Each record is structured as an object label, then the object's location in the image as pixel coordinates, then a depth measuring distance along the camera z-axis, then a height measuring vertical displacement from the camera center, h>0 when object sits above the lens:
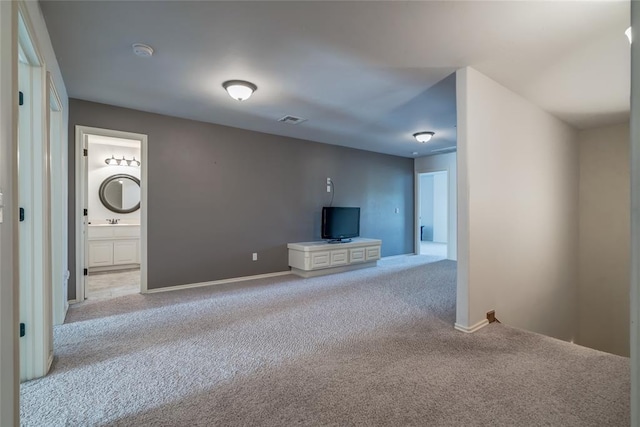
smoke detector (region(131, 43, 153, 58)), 2.41 +1.35
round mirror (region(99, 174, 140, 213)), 5.99 +0.40
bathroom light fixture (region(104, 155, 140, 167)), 6.01 +1.05
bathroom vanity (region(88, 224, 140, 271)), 5.42 -0.63
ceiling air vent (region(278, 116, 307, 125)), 4.28 +1.36
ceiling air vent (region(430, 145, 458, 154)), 6.41 +1.38
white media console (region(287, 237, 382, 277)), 5.00 -0.78
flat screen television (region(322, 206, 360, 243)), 5.56 -0.21
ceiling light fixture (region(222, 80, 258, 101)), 3.07 +1.30
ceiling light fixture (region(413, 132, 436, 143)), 4.99 +1.29
